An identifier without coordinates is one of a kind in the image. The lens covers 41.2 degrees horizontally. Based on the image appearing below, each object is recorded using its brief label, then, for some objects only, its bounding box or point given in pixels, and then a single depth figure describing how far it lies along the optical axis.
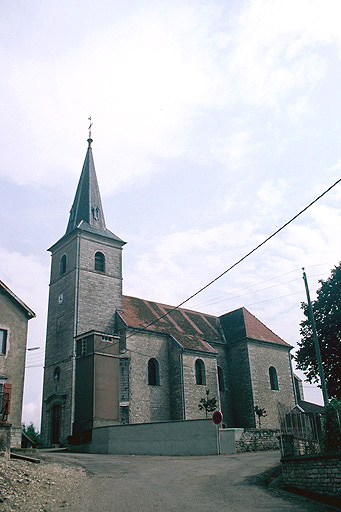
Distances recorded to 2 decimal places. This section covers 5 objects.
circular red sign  18.27
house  19.05
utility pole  18.23
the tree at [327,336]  26.73
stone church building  27.45
